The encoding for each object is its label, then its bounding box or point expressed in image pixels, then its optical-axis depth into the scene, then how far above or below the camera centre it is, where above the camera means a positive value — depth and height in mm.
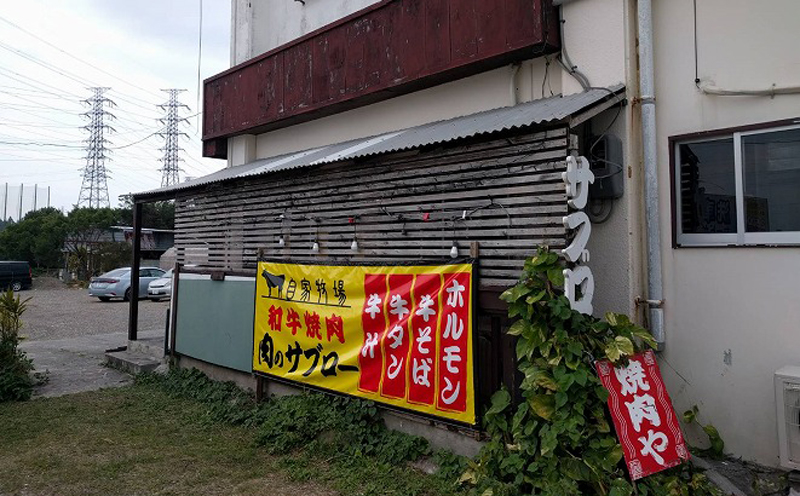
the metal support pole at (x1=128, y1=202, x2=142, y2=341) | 9570 -135
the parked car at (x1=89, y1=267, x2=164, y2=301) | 21109 -835
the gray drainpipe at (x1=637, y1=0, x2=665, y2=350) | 4387 +814
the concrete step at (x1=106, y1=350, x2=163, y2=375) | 8680 -1654
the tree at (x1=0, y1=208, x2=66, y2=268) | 36625 +1727
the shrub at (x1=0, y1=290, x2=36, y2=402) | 7367 -1434
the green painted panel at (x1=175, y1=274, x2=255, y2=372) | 7117 -810
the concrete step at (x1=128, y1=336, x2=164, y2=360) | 9258 -1493
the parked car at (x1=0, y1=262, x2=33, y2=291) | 25594 -538
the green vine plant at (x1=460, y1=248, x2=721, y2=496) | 3551 -1031
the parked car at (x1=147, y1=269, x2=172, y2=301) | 21812 -1012
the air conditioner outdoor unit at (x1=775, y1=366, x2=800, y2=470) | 3568 -1015
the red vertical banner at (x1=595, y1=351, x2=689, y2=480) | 3611 -1087
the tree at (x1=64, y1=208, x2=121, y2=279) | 31311 +1916
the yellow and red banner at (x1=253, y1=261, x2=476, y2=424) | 4551 -678
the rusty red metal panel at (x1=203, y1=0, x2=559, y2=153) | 5336 +2668
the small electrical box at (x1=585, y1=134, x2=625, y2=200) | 4457 +861
